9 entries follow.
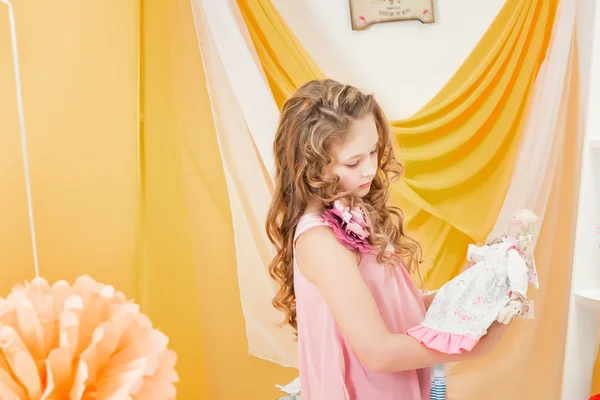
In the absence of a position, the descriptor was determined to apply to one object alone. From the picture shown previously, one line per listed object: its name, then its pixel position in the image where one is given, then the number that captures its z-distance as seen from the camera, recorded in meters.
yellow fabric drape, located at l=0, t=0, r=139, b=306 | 1.07
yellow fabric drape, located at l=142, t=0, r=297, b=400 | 1.69
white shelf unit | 1.69
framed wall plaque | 1.95
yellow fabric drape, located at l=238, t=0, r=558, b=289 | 1.89
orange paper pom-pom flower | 0.79
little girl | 1.24
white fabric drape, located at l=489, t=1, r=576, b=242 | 1.88
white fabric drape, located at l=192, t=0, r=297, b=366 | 1.80
